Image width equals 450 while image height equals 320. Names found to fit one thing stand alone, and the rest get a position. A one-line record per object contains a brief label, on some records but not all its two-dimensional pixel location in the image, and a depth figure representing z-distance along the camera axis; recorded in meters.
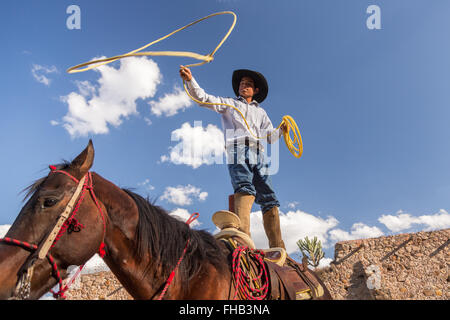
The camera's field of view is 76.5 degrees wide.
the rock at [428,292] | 8.60
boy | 3.19
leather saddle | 2.41
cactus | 14.58
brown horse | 1.50
